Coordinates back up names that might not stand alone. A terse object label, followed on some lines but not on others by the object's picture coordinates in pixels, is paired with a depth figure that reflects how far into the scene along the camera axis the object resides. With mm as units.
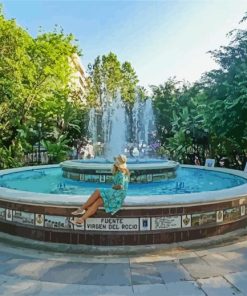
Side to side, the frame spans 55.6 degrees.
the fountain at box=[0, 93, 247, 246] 4337
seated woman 4277
